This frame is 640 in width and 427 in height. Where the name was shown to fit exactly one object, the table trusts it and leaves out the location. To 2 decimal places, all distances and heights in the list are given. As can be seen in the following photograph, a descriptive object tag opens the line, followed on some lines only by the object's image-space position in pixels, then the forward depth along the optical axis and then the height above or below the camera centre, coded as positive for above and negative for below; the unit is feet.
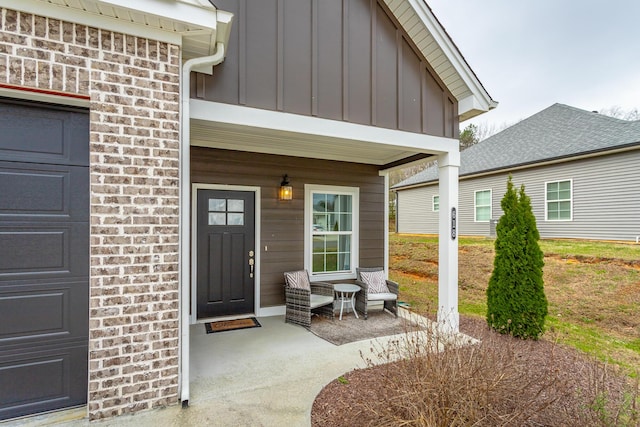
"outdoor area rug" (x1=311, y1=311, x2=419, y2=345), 14.12 -5.80
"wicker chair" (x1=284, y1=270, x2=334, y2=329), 15.55 -4.55
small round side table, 17.08 -4.74
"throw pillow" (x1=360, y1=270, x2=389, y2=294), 18.34 -4.04
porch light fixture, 17.66 +1.63
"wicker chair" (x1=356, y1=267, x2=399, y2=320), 17.15 -4.60
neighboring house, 28.07 +4.94
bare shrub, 6.29 -4.14
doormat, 15.01 -5.74
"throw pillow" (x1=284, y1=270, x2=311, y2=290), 17.12 -3.66
